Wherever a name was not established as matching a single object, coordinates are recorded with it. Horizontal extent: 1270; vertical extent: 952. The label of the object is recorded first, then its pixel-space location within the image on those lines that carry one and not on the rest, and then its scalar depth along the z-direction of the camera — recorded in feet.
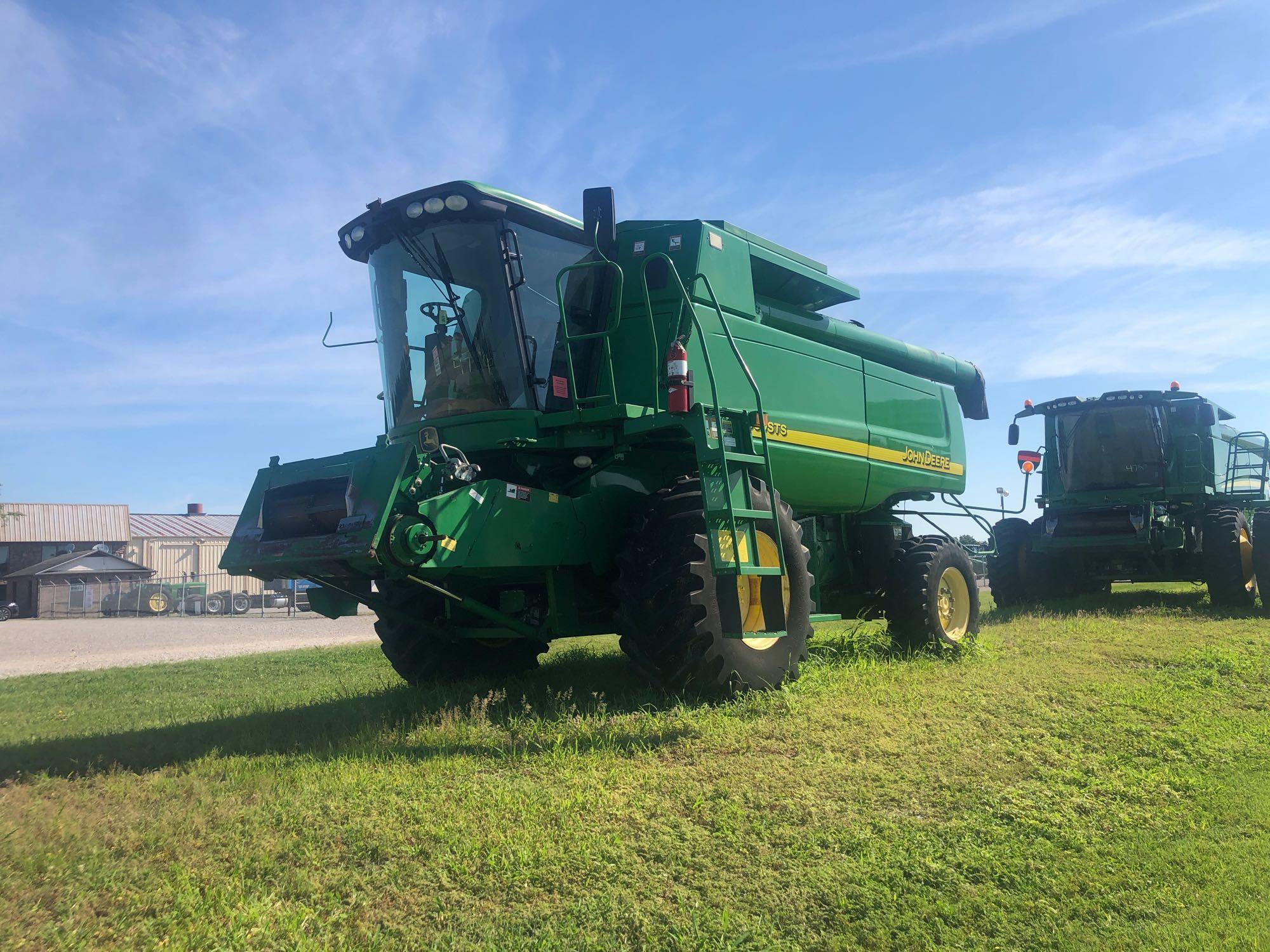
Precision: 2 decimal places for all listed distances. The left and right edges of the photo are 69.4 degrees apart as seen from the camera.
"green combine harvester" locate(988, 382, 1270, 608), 41.60
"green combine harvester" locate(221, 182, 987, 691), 18.10
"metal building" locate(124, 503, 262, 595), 164.45
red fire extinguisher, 18.79
